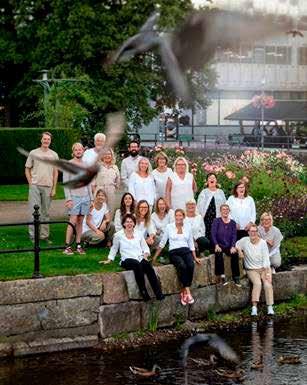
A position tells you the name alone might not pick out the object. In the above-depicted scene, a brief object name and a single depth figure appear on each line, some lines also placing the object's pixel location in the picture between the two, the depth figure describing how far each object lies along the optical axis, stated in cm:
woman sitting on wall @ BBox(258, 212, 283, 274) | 1709
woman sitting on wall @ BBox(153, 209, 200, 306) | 1539
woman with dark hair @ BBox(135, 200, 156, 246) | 1524
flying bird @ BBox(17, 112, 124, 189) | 848
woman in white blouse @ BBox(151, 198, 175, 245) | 1577
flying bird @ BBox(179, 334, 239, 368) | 1384
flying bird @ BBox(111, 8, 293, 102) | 755
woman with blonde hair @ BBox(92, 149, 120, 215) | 1633
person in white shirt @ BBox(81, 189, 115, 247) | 1614
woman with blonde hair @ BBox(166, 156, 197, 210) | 1631
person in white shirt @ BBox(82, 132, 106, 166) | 1504
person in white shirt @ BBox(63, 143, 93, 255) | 1622
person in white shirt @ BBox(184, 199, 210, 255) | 1598
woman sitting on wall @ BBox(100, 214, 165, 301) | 1489
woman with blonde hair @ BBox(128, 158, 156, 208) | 1598
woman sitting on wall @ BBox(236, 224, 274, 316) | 1656
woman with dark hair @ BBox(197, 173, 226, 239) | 1684
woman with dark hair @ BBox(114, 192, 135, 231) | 1526
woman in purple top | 1630
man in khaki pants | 1686
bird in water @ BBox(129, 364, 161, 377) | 1294
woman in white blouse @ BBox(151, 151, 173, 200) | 1644
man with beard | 1650
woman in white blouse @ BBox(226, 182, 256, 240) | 1675
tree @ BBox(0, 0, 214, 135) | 4262
